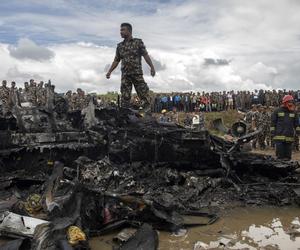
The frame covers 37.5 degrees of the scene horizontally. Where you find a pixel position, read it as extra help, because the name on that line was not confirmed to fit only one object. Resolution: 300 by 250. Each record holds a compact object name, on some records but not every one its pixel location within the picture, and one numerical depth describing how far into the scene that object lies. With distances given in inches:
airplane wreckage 250.3
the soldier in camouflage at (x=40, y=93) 803.1
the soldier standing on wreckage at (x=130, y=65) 371.6
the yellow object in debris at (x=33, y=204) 249.9
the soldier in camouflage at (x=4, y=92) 760.2
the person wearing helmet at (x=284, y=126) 381.4
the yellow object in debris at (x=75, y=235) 202.3
